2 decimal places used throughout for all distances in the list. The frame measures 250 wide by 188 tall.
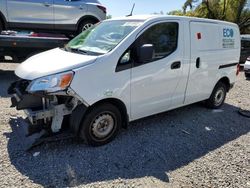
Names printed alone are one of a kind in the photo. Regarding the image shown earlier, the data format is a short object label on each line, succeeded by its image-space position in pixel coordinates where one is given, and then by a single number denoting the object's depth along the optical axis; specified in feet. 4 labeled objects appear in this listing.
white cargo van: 8.31
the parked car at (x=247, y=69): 25.61
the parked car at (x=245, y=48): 33.45
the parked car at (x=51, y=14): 16.56
